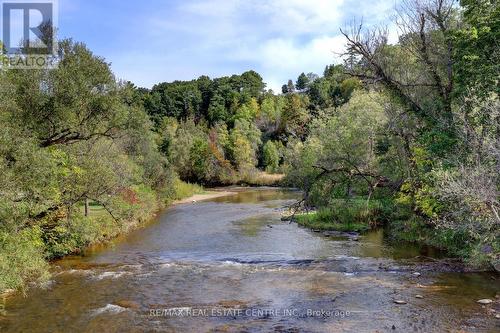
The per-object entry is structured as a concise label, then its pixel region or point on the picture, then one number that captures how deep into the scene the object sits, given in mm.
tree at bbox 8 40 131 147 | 19234
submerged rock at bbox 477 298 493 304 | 15852
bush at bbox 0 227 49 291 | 14500
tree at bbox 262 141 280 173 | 86312
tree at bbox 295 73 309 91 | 138250
